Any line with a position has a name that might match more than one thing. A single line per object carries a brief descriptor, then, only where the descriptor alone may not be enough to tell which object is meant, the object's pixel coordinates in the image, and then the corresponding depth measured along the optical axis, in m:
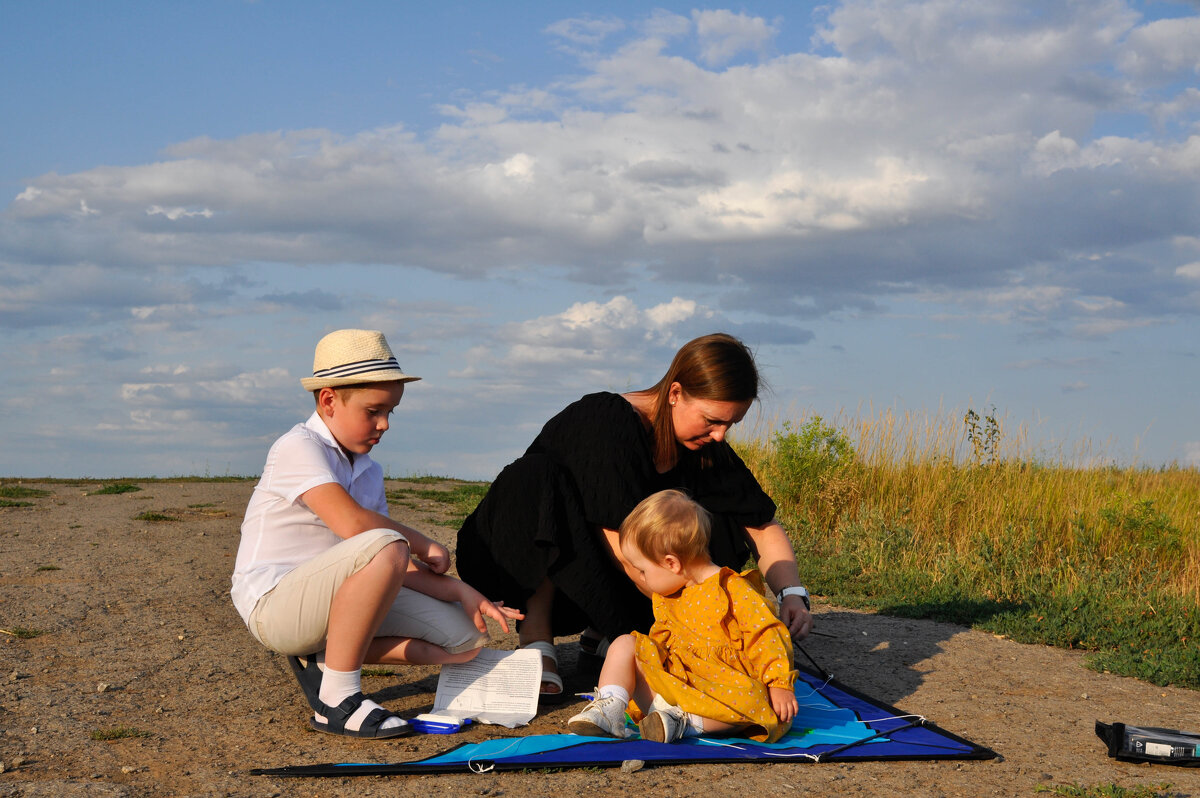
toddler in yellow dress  3.51
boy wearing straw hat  3.49
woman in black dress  4.09
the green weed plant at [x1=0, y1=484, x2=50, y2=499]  11.88
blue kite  3.20
